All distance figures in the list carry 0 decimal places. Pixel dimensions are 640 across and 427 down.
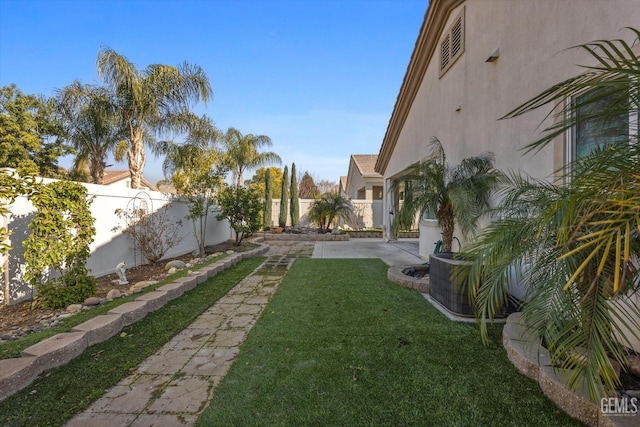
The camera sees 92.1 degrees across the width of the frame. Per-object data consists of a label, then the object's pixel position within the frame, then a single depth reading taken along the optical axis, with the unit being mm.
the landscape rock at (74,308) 4271
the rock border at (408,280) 5266
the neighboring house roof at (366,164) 18297
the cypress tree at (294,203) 18203
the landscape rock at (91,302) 4555
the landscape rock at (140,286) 5442
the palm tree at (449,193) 5074
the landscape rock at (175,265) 7309
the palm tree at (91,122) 11320
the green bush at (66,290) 4336
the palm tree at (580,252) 1388
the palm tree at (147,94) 10117
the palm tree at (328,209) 14977
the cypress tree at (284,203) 17625
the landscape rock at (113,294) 4934
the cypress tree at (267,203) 17453
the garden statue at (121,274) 5844
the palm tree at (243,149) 20234
